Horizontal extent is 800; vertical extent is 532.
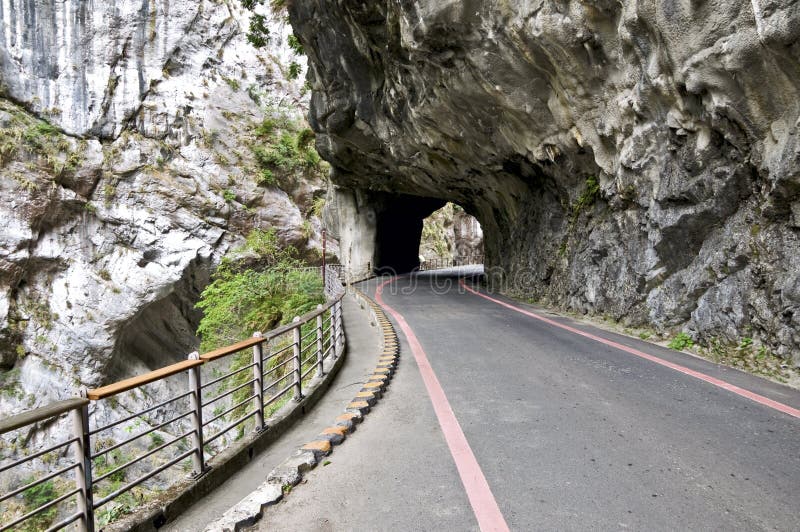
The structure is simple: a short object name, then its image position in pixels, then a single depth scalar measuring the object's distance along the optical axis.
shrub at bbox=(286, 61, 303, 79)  21.50
